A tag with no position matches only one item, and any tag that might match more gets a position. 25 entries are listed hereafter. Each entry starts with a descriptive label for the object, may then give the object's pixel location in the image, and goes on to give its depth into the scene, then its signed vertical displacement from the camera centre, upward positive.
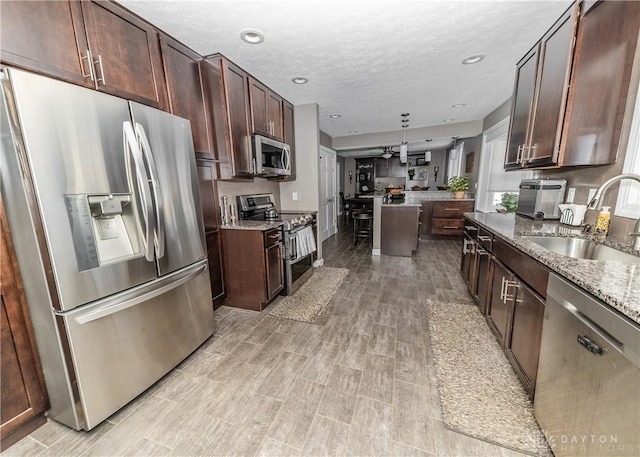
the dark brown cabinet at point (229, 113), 2.23 +0.74
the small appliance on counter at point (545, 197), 2.20 -0.14
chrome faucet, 1.29 -0.09
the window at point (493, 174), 4.00 +0.16
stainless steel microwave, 2.59 +0.37
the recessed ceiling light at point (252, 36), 1.85 +1.20
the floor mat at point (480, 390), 1.26 -1.30
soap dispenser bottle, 1.66 -0.29
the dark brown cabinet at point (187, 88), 1.88 +0.85
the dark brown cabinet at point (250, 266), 2.47 -0.80
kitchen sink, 1.59 -0.45
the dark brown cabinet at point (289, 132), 3.30 +0.78
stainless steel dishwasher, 0.76 -0.73
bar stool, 5.09 -0.94
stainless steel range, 2.85 -0.56
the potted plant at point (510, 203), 3.09 -0.26
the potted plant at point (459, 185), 4.95 -0.02
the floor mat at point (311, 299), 2.49 -1.29
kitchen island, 4.38 -0.76
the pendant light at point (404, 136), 4.36 +1.10
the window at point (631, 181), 1.50 +0.00
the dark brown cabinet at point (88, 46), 1.13 +0.81
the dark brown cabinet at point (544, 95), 1.66 +0.70
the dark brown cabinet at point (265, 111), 2.64 +0.92
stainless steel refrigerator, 1.06 -0.21
